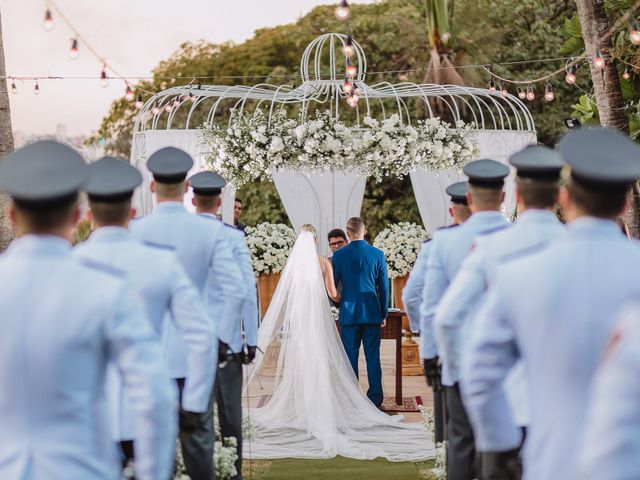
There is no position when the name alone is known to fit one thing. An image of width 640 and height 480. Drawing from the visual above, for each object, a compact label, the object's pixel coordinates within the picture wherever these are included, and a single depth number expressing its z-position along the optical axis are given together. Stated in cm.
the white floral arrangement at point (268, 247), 1267
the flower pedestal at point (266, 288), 1304
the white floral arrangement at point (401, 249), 1271
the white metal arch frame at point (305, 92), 1246
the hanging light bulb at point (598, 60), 1170
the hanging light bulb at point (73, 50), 990
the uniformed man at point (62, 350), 303
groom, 1091
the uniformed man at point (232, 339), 684
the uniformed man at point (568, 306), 307
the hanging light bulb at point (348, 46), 922
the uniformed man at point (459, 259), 569
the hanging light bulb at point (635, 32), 1066
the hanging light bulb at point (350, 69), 1107
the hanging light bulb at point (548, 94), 1328
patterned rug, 1138
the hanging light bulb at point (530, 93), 1358
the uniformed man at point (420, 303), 663
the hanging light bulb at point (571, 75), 1256
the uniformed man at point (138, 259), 427
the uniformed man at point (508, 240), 411
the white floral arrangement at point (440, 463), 719
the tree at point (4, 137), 1073
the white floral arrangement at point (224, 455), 714
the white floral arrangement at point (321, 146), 1101
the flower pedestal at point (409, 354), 1352
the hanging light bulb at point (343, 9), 785
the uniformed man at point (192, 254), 574
